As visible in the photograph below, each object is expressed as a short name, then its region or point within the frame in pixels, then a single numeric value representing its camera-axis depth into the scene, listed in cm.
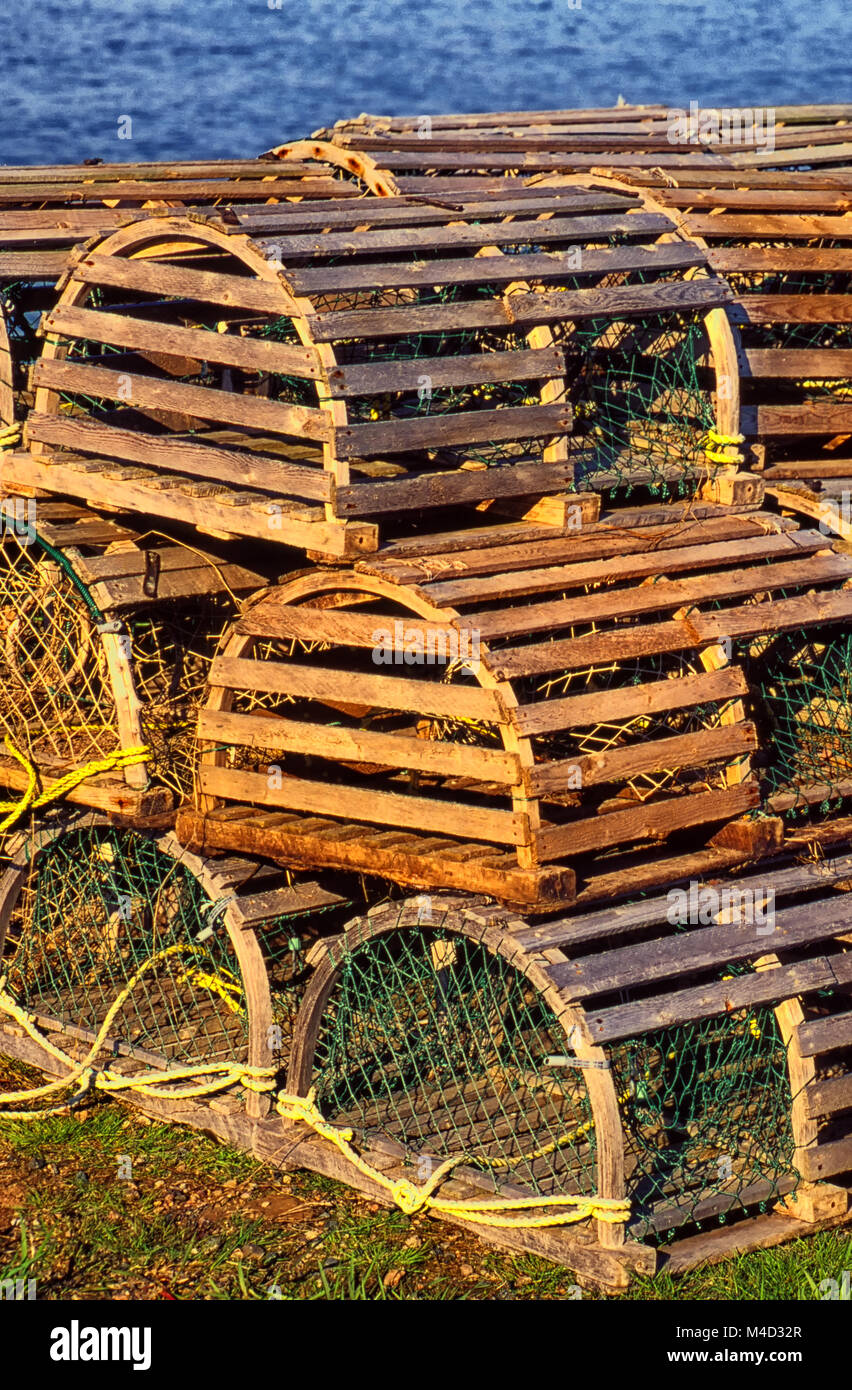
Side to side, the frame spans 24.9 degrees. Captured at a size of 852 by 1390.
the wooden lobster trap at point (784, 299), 742
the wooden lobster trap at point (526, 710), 585
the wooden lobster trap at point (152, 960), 679
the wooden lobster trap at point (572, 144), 941
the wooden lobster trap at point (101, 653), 674
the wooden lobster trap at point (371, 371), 603
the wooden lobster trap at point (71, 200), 795
